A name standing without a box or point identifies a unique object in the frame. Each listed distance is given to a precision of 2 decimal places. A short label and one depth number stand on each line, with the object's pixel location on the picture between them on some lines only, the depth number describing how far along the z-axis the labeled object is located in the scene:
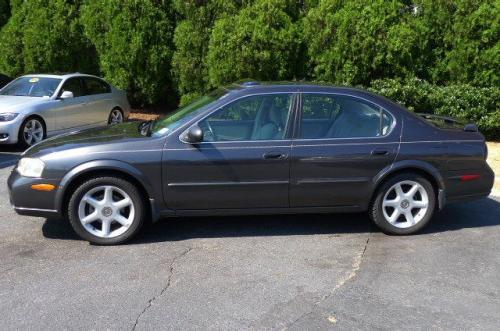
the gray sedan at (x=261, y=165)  5.07
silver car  9.73
